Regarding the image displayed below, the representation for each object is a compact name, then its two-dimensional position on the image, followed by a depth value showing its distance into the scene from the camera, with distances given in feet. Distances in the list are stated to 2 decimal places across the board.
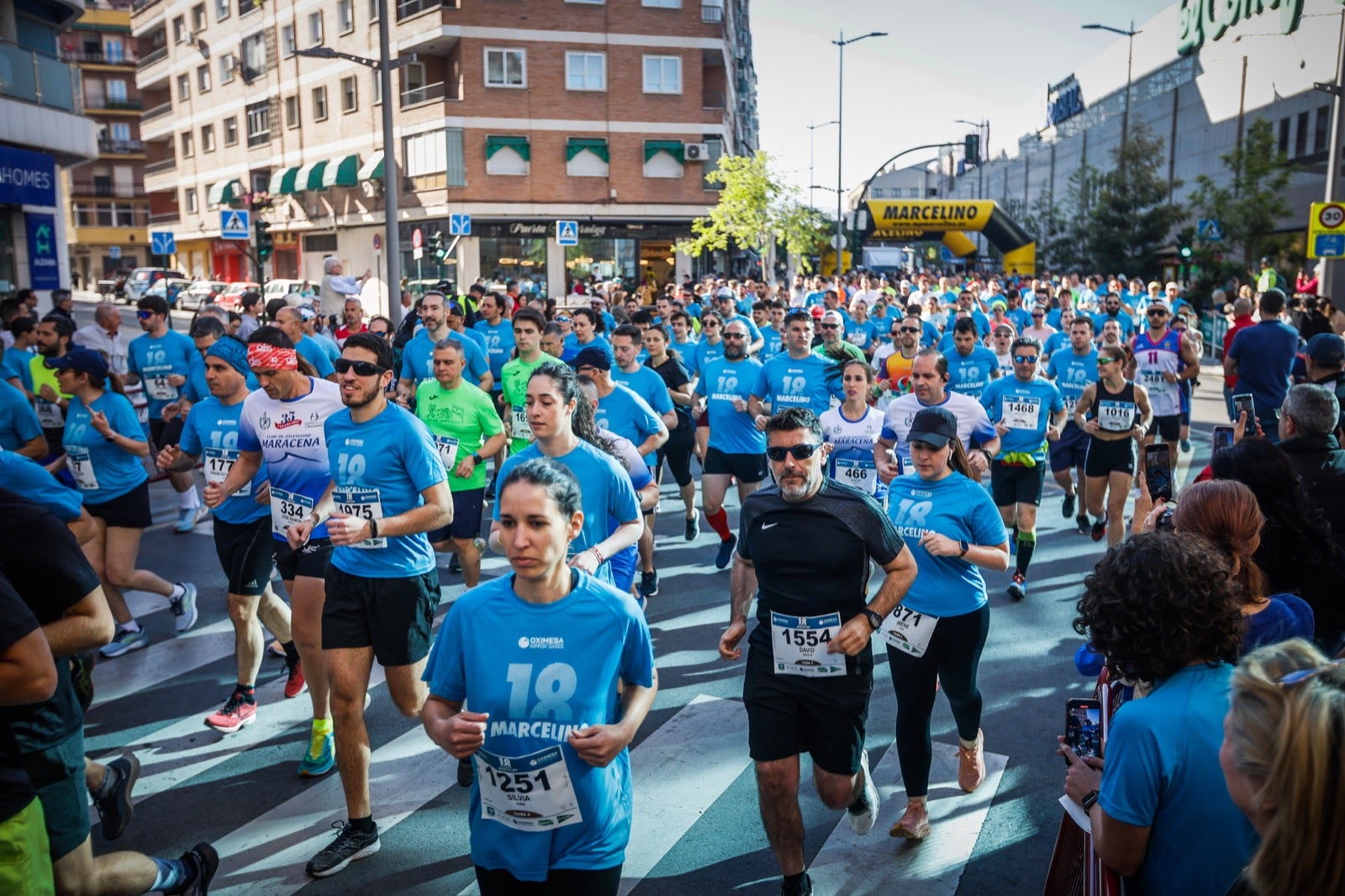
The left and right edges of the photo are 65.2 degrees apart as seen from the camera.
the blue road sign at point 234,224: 64.23
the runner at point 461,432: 24.93
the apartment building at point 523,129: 126.41
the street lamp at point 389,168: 56.08
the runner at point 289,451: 17.63
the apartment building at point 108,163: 234.79
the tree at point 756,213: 118.62
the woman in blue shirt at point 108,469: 23.36
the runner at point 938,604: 15.25
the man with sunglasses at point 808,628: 13.34
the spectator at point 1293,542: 13.19
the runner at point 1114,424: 28.76
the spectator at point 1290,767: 5.45
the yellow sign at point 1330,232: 52.42
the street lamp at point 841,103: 131.85
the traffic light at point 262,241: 69.41
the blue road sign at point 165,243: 94.94
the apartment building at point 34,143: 61.31
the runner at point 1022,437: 27.86
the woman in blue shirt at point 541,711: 9.79
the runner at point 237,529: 19.63
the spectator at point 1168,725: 8.12
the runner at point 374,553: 15.02
